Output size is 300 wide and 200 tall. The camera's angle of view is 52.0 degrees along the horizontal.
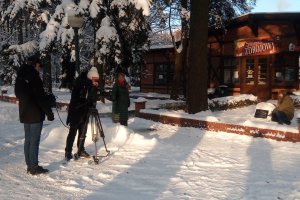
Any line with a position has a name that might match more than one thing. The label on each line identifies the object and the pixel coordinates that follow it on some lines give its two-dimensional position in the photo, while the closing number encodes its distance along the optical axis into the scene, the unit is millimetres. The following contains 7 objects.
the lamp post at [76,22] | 7944
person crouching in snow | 8241
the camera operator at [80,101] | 5671
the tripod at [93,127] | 5721
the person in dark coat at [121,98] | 8848
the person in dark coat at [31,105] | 4882
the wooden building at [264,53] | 14838
